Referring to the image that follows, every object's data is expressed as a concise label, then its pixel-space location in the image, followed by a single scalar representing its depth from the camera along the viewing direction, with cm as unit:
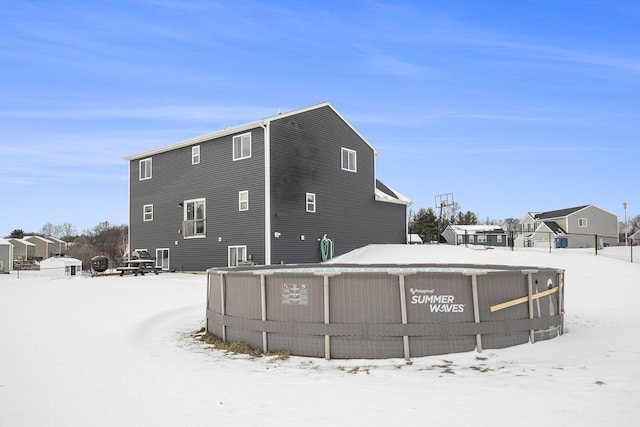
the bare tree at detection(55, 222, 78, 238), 14892
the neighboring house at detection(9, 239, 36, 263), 8273
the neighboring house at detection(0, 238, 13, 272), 5356
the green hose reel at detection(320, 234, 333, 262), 2773
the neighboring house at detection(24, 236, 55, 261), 9590
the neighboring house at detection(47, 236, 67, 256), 10173
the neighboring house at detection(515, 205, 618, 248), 6275
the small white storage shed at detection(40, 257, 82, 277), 3556
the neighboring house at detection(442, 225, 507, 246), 7262
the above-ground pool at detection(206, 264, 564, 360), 795
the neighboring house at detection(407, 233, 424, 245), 7258
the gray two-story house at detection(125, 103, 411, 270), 2573
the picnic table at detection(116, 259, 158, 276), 2678
